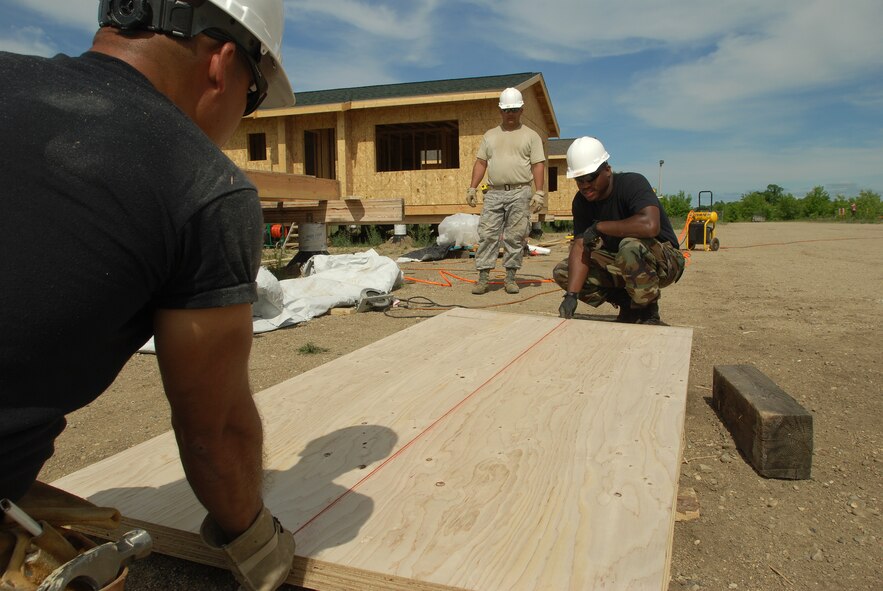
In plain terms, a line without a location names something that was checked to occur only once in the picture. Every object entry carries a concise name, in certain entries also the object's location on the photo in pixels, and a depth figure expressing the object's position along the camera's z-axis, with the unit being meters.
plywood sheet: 1.43
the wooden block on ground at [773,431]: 2.42
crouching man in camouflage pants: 4.41
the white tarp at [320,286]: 5.18
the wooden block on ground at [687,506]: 2.19
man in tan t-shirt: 6.93
